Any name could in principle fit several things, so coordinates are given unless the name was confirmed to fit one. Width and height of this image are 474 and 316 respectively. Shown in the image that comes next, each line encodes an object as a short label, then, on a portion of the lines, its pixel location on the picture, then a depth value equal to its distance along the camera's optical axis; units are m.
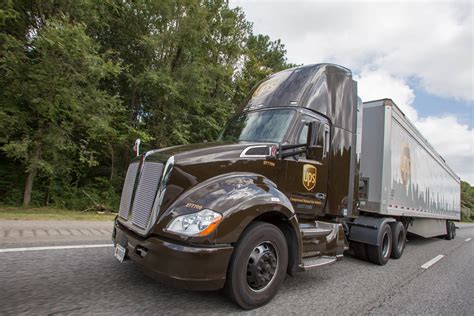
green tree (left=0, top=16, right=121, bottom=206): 10.40
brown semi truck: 3.12
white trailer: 6.73
